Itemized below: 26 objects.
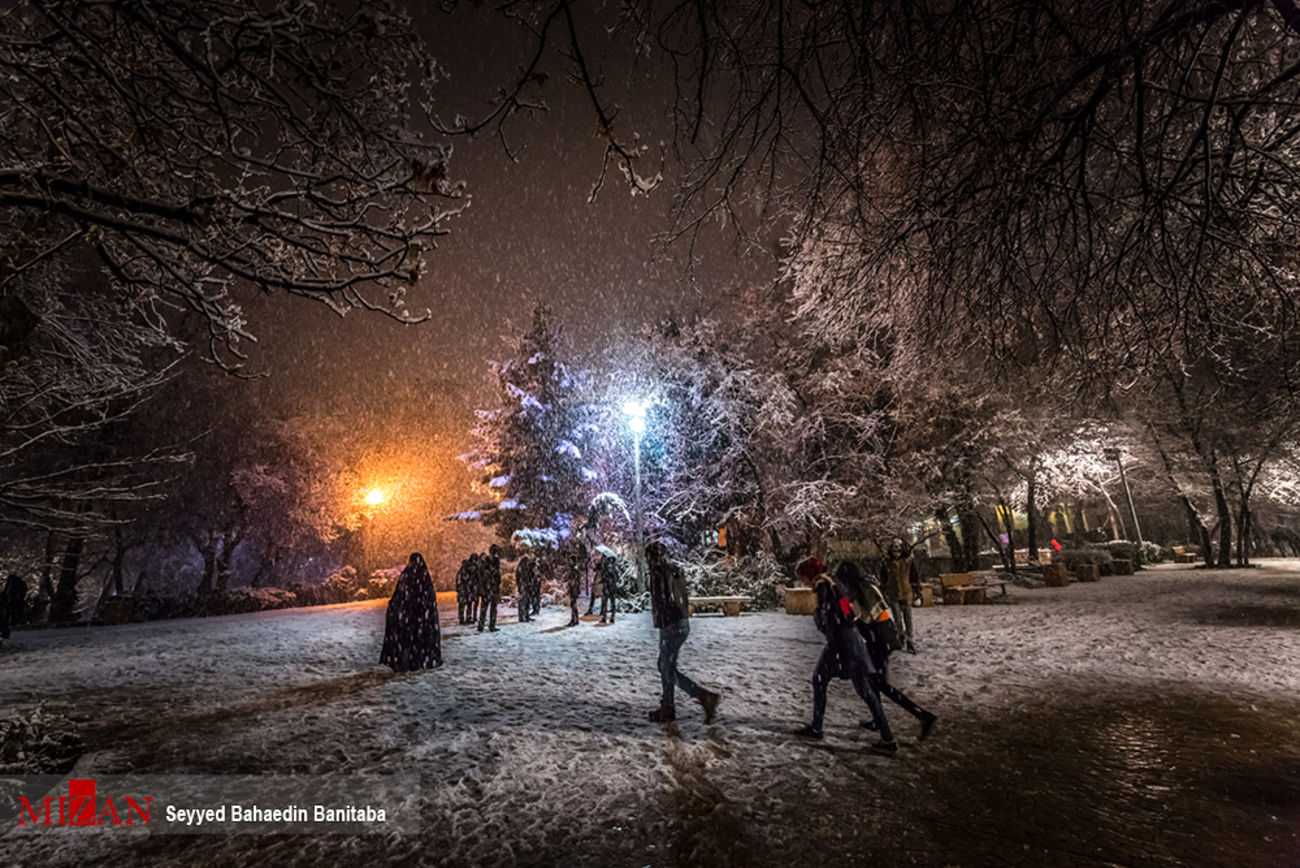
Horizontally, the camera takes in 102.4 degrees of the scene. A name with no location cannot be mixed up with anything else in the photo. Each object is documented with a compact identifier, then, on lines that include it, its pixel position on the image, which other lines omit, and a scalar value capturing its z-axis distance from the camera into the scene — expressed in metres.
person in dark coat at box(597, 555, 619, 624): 16.09
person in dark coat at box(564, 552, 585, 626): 15.08
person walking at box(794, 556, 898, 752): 4.95
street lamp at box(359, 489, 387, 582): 30.56
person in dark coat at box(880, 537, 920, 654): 9.70
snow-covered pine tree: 23.78
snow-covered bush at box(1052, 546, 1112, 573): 23.22
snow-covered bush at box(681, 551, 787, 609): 19.62
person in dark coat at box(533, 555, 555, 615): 23.31
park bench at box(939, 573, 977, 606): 16.52
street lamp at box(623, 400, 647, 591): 17.65
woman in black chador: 8.92
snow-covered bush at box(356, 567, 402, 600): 29.03
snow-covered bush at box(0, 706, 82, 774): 4.76
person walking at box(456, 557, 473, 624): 15.52
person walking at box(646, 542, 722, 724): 5.97
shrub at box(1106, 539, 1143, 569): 24.83
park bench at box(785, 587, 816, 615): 15.83
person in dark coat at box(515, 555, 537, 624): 16.19
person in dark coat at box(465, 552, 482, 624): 15.30
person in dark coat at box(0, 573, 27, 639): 14.41
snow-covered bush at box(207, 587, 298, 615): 21.95
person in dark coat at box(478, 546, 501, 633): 14.70
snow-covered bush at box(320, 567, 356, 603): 26.89
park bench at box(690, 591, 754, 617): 16.44
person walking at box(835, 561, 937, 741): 5.31
